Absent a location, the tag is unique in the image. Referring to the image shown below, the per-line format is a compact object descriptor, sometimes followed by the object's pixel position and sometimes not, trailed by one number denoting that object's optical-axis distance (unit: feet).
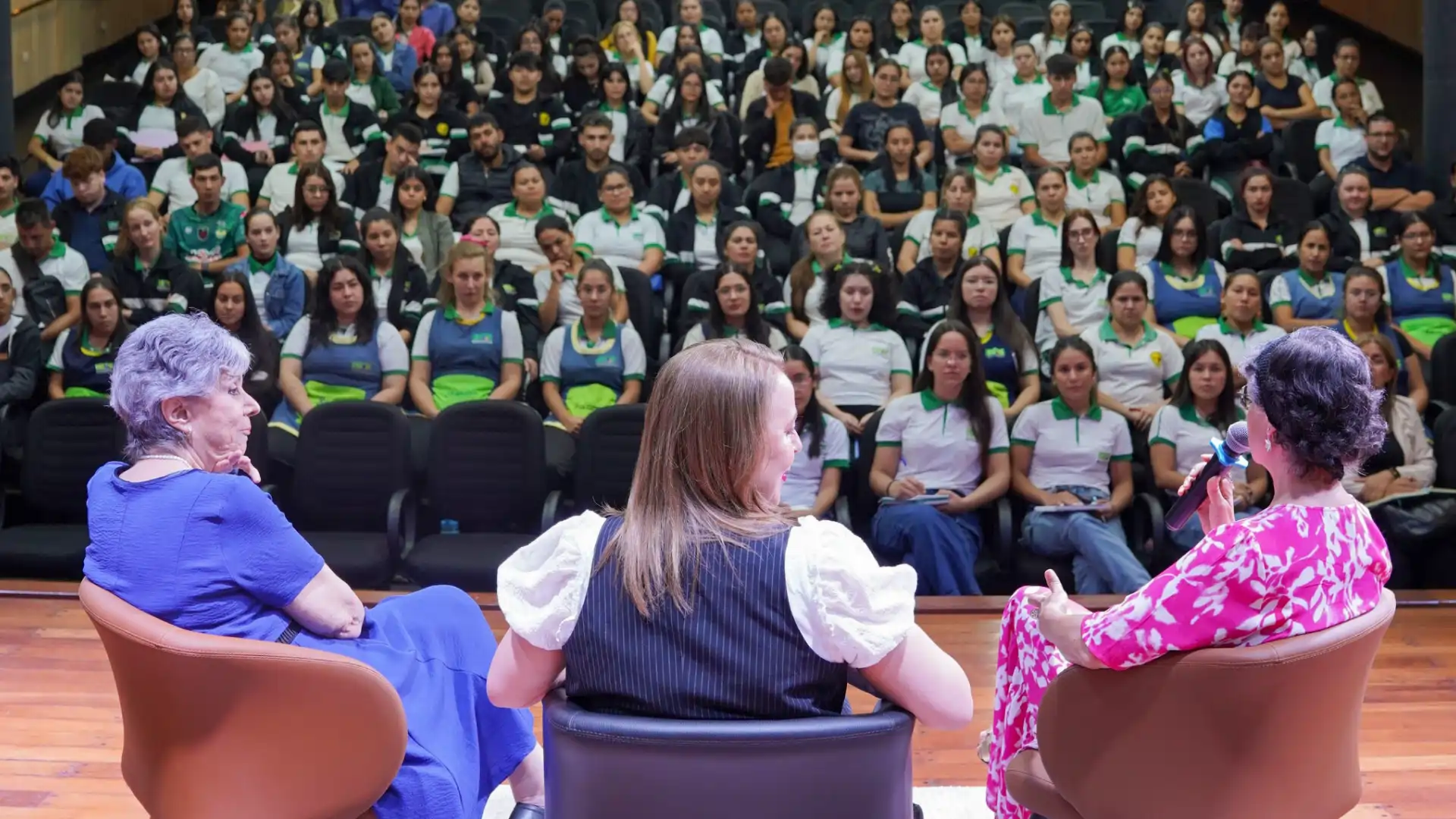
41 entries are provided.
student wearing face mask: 19.70
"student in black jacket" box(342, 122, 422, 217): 20.34
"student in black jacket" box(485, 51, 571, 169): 22.44
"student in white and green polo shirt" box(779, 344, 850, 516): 14.08
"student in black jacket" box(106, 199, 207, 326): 17.44
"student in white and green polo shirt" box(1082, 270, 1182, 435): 15.61
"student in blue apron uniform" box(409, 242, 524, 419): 15.79
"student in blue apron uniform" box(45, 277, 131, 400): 15.87
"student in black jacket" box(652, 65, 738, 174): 21.57
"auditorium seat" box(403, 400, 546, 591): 13.79
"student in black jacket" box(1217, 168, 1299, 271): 18.42
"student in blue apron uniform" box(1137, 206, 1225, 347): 16.94
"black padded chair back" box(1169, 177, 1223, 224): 19.97
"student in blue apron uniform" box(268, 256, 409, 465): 15.57
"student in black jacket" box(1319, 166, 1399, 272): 18.61
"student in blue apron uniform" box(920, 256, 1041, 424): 15.67
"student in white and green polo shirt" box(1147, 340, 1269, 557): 14.08
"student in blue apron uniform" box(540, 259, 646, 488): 15.67
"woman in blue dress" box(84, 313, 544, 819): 5.71
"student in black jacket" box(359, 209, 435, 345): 17.13
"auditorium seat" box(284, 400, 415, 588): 13.79
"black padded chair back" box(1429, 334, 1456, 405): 15.69
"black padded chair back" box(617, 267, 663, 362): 16.93
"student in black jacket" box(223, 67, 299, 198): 22.79
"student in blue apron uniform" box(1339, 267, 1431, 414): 15.64
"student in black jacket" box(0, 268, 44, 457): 15.34
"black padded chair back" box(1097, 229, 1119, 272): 18.51
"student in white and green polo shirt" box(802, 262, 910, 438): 15.51
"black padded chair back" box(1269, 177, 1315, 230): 20.10
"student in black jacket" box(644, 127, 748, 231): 19.38
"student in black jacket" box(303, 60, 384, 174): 22.76
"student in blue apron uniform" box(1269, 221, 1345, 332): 16.83
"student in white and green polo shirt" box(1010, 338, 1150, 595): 13.98
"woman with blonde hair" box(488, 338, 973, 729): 4.74
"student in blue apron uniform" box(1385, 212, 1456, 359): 17.17
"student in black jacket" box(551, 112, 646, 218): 20.02
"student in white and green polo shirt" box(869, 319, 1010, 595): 13.69
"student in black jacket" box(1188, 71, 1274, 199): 21.53
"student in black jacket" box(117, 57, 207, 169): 23.22
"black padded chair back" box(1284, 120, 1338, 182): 22.29
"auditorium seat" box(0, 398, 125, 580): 14.34
